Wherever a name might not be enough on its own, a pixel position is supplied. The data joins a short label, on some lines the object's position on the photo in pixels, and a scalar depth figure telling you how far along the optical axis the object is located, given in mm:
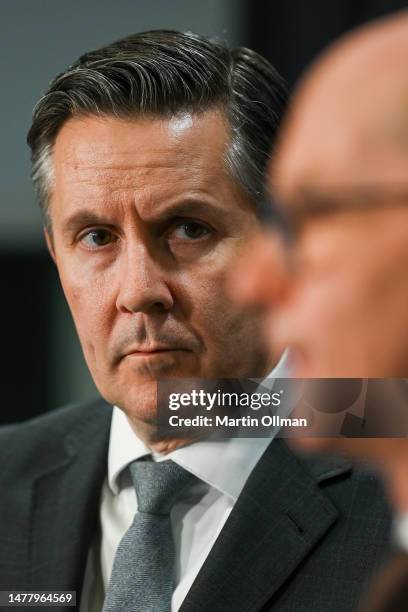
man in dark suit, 2778
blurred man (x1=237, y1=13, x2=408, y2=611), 2272
